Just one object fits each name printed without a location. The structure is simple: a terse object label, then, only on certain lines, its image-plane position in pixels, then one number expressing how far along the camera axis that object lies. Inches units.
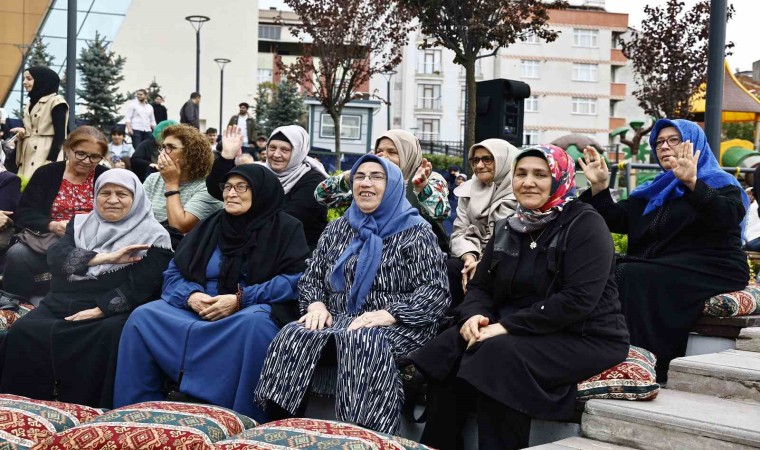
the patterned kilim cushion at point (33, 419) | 154.7
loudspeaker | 358.0
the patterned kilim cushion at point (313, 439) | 138.3
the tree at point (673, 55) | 1058.1
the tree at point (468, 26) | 586.6
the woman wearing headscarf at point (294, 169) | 254.8
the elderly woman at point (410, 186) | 246.2
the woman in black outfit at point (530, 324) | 163.6
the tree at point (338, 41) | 959.6
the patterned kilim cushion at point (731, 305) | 211.0
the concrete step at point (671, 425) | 157.4
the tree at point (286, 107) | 1459.2
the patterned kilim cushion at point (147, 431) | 146.9
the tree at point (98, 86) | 1100.5
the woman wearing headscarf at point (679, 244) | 205.9
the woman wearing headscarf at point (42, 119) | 363.3
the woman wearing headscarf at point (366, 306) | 177.0
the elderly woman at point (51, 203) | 254.7
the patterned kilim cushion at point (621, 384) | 169.9
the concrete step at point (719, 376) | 184.7
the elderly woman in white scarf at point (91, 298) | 213.6
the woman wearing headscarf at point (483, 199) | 234.4
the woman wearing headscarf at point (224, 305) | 198.2
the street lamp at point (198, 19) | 1013.0
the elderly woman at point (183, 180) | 248.1
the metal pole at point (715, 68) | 279.6
